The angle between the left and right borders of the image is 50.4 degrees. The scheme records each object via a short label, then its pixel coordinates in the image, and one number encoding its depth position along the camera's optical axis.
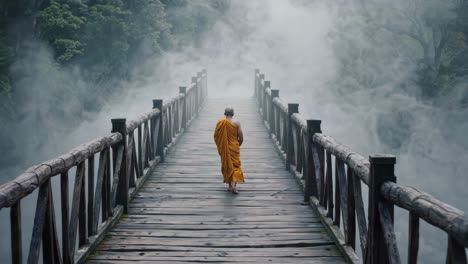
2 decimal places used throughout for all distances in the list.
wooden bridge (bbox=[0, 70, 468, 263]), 3.29
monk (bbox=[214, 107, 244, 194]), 7.08
